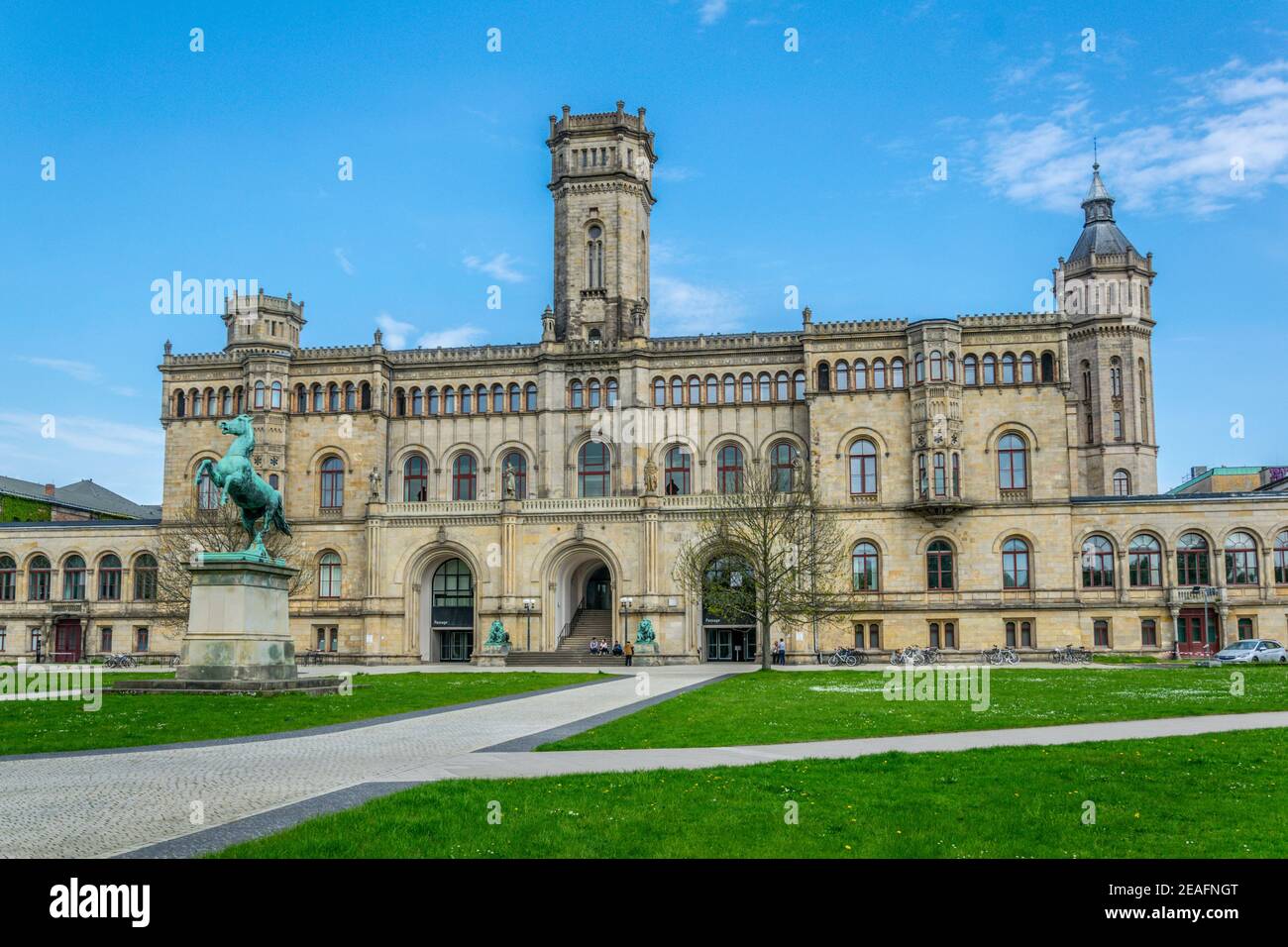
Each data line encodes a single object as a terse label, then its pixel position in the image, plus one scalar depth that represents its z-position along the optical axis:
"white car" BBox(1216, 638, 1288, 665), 54.47
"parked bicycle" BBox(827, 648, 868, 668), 62.12
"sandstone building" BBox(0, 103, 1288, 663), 64.31
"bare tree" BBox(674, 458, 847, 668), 53.31
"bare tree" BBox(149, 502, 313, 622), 59.06
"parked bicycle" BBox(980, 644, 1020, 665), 58.78
